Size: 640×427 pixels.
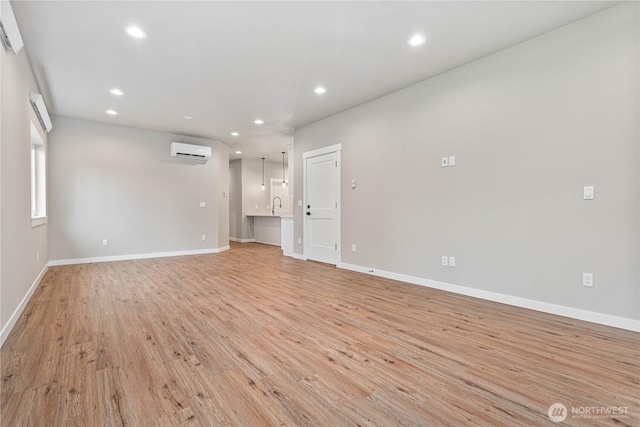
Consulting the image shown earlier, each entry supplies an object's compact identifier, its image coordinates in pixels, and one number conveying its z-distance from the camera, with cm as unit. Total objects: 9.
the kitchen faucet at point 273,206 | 1043
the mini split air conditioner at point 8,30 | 215
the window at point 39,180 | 475
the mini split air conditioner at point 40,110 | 350
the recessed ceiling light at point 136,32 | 284
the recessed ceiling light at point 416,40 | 299
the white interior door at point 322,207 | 552
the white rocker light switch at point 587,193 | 271
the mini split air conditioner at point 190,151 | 656
